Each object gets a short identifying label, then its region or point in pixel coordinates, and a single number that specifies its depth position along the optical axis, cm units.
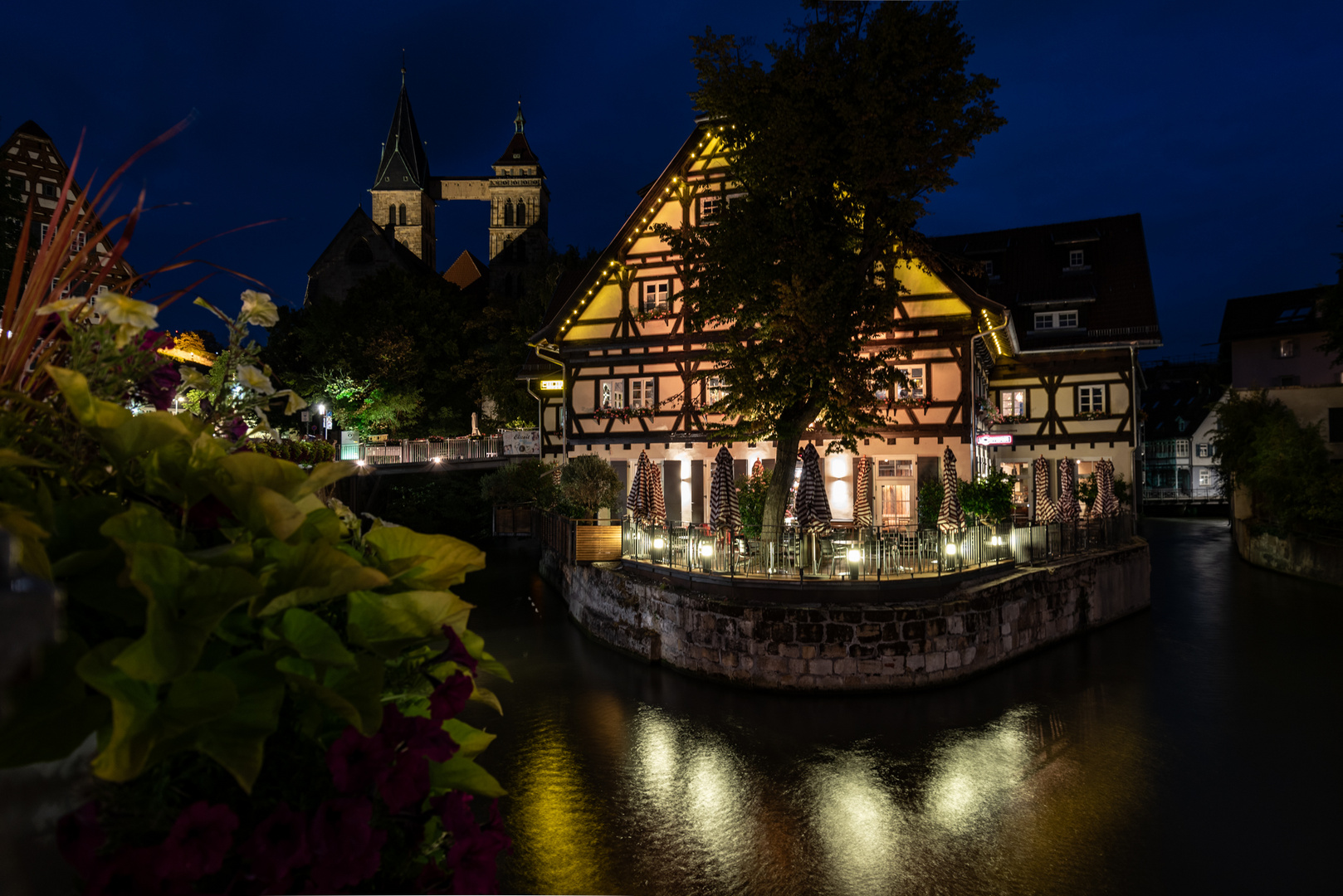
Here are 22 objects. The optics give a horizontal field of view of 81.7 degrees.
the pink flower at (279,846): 104
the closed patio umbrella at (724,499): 1572
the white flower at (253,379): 154
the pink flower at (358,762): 108
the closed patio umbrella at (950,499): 1689
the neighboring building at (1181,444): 5312
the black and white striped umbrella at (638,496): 1823
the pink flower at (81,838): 86
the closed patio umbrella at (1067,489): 1905
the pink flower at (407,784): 112
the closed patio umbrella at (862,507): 1806
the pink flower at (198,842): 95
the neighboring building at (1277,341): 4359
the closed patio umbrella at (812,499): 1444
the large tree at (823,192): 1445
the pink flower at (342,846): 107
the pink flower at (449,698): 128
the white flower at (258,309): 161
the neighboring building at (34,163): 2564
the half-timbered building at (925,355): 2164
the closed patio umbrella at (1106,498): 2005
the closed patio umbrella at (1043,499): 1949
